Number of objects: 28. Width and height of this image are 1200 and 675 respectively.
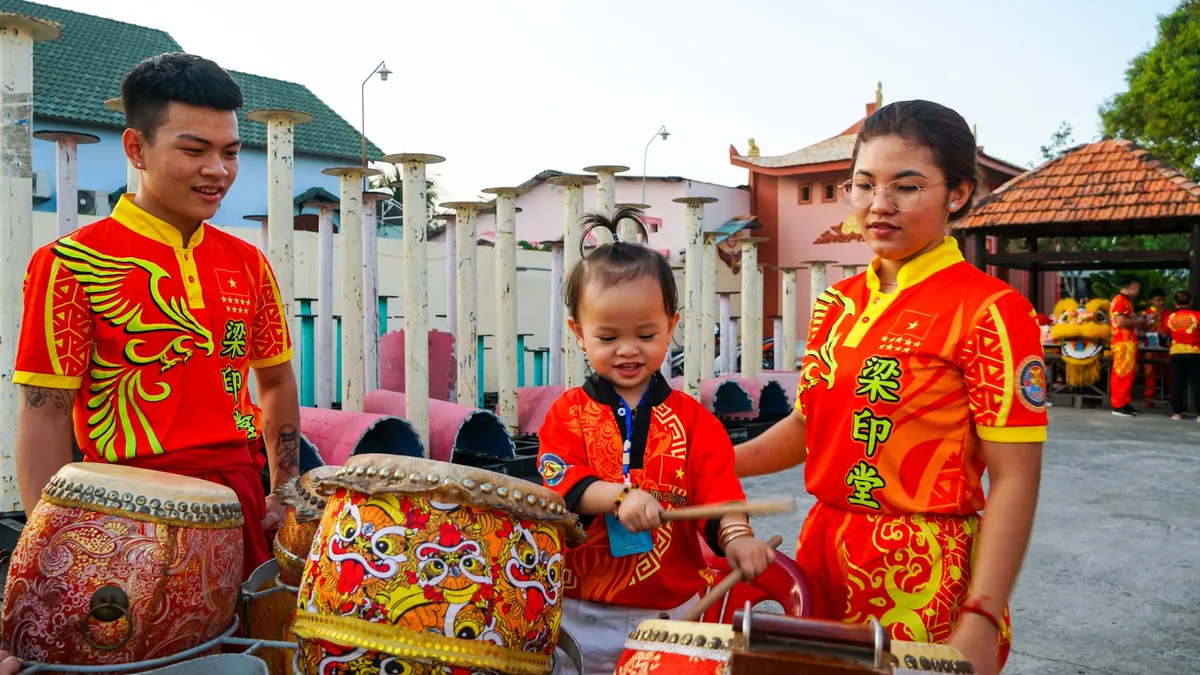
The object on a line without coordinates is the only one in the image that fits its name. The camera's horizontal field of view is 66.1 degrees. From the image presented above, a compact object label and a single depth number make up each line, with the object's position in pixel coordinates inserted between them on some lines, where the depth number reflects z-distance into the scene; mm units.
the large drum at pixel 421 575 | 1401
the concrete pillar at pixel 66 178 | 4539
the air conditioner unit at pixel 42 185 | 14250
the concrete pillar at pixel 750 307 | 8039
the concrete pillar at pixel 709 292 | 7309
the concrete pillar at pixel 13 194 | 3516
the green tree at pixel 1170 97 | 18469
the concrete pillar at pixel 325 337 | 5414
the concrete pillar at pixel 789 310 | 8875
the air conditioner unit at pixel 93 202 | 12953
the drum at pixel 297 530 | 1977
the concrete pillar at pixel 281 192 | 4199
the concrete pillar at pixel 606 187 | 5735
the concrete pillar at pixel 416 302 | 4848
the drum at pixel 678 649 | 1140
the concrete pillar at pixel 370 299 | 5723
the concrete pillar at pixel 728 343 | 10109
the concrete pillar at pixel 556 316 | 7199
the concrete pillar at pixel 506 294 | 5879
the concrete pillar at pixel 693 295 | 6836
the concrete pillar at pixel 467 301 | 5695
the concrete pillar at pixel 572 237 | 5734
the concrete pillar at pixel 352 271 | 4910
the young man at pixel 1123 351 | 11078
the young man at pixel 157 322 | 1956
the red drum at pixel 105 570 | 1582
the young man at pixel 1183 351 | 10523
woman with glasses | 1491
